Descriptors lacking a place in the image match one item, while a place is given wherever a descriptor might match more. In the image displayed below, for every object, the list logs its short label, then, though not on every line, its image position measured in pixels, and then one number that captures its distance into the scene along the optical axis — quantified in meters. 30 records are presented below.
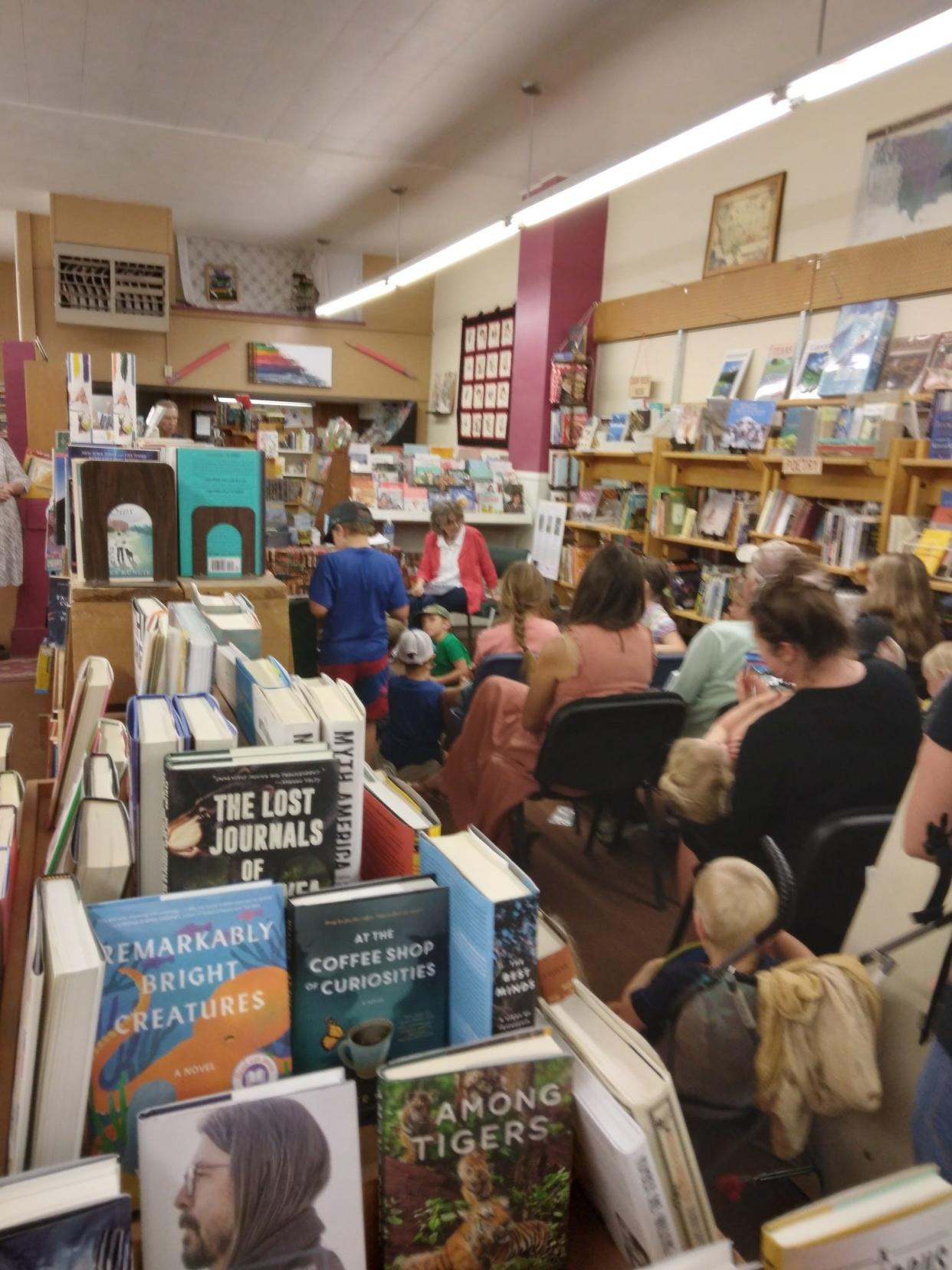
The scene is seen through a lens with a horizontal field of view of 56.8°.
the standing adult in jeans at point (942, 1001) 1.19
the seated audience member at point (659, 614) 3.97
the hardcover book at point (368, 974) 0.95
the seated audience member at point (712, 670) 3.22
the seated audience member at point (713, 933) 1.83
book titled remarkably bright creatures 0.87
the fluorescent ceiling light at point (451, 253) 5.78
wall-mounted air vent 8.34
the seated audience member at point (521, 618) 3.70
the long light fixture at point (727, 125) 2.90
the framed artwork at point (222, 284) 9.79
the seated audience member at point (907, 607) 3.37
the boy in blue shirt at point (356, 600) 3.93
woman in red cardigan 5.98
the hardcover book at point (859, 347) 4.69
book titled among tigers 0.85
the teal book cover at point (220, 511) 2.29
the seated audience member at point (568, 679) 3.03
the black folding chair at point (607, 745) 2.94
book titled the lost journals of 0.99
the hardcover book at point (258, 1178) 0.78
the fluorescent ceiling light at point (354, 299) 7.98
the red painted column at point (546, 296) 7.11
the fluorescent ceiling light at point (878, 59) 2.82
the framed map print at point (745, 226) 5.46
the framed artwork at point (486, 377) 8.73
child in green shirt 4.45
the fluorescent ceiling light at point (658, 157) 3.56
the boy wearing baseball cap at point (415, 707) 3.95
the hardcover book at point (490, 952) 0.94
